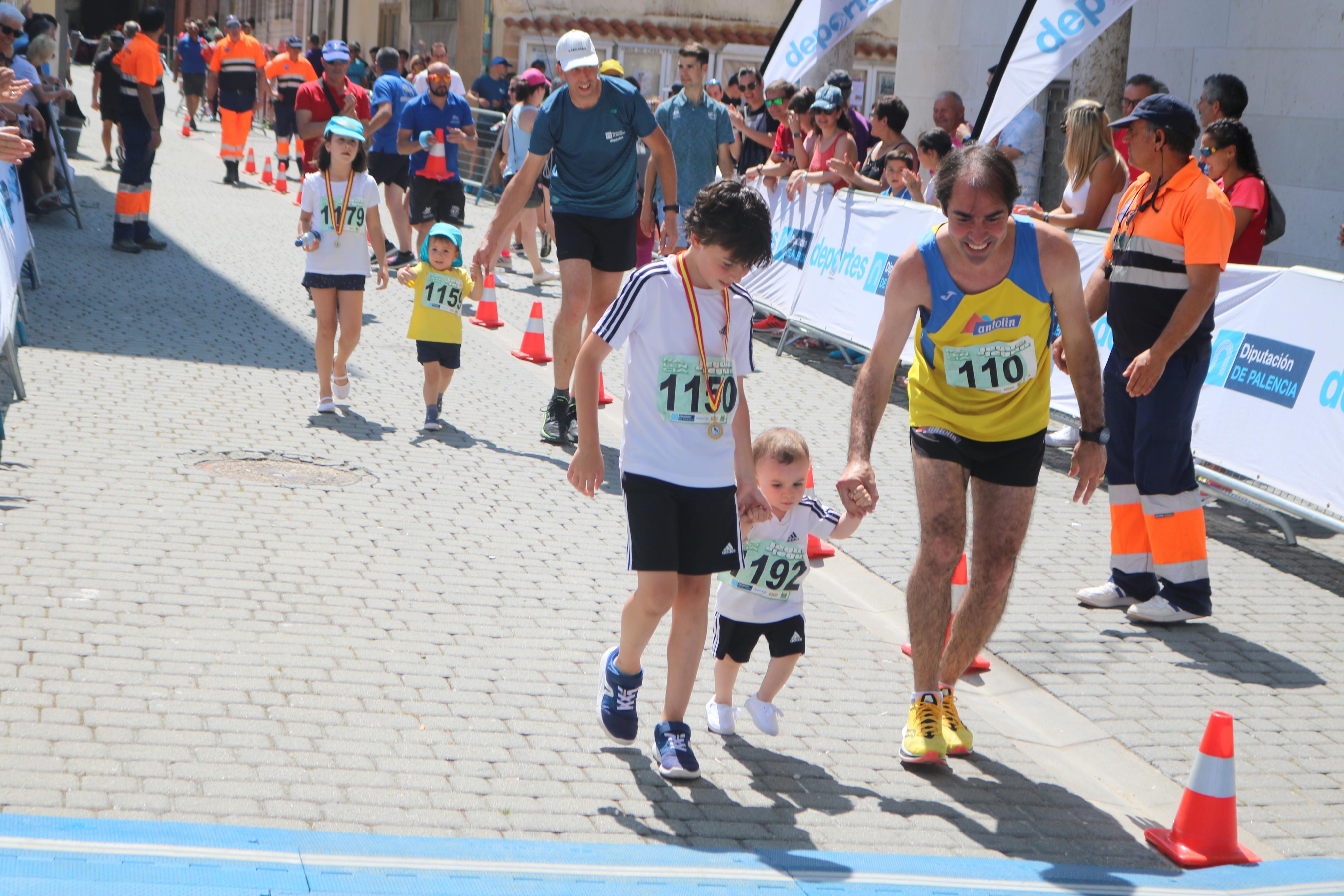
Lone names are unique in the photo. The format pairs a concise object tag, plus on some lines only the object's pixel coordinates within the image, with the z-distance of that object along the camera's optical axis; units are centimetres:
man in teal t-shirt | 802
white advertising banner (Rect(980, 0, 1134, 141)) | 1061
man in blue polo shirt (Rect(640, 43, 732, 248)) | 1294
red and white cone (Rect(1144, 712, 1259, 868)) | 405
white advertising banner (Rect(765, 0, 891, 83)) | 1395
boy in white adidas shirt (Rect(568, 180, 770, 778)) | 418
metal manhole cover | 714
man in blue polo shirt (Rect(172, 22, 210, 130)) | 2912
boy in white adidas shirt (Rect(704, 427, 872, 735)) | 457
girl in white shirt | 859
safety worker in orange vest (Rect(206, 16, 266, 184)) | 2223
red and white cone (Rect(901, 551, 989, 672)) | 557
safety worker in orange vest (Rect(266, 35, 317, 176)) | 2266
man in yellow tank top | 450
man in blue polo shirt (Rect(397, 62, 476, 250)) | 1366
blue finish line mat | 337
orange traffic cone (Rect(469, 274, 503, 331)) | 1234
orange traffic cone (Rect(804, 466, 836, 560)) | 576
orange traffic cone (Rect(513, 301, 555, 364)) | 1101
